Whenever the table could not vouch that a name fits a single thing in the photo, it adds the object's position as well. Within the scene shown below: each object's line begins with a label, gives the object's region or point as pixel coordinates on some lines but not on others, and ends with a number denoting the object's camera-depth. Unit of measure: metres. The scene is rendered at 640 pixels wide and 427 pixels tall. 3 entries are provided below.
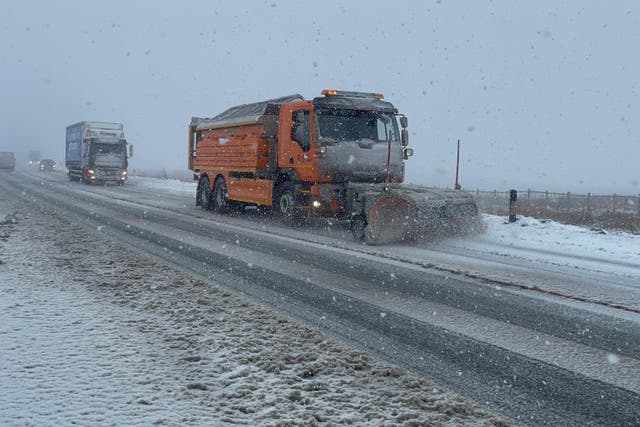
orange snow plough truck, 11.27
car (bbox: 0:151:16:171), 60.97
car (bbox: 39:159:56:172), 68.25
